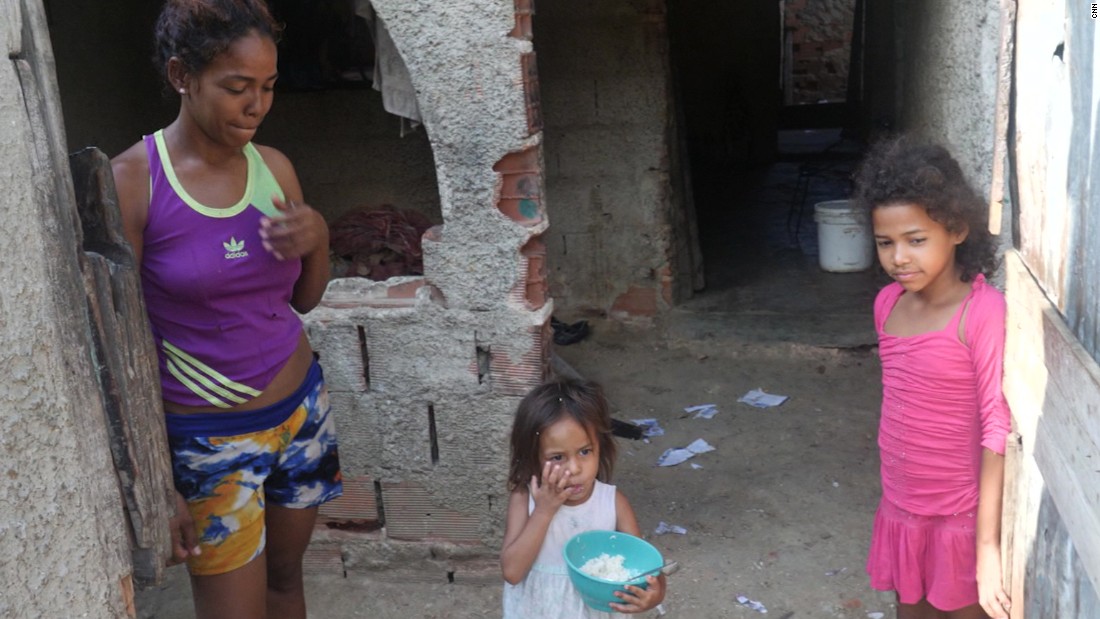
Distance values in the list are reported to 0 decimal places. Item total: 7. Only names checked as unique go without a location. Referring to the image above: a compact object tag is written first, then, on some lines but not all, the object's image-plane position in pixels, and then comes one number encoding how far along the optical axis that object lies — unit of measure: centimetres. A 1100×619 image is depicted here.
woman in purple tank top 208
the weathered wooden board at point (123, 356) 171
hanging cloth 349
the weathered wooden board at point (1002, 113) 242
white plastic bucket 652
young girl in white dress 230
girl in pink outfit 228
